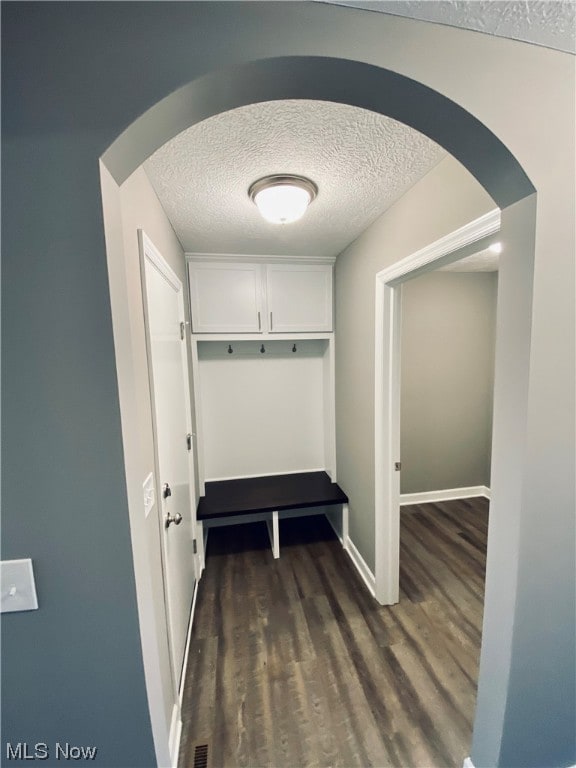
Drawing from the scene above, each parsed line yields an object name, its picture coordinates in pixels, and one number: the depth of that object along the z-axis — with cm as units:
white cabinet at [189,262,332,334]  228
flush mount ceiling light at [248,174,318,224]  127
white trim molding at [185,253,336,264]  223
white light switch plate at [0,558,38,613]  64
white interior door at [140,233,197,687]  119
